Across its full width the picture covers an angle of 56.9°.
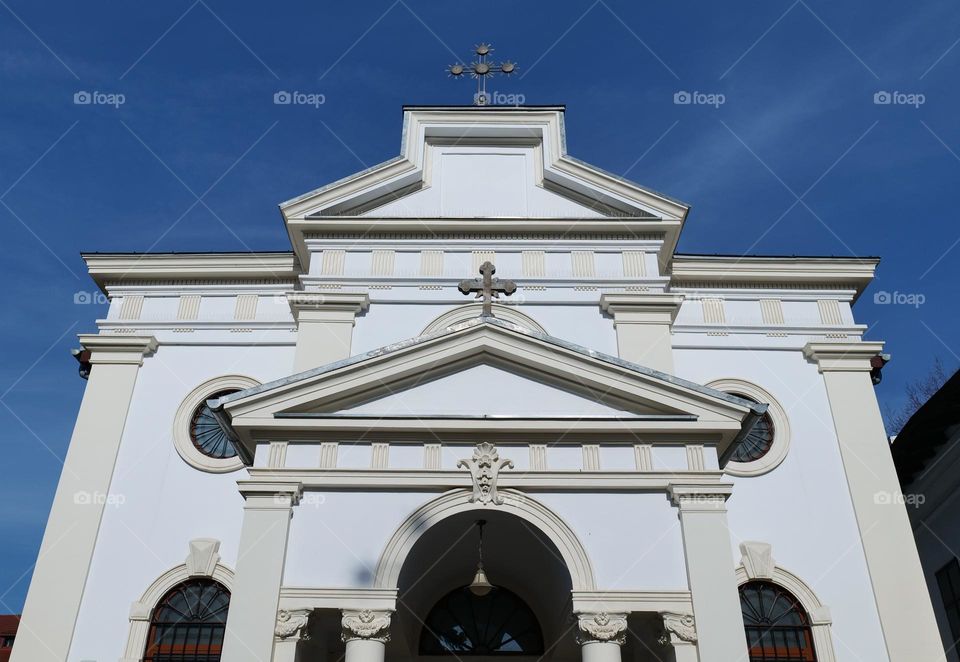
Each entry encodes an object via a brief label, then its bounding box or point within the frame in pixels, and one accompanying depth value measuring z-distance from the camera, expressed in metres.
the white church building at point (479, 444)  11.00
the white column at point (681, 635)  10.44
